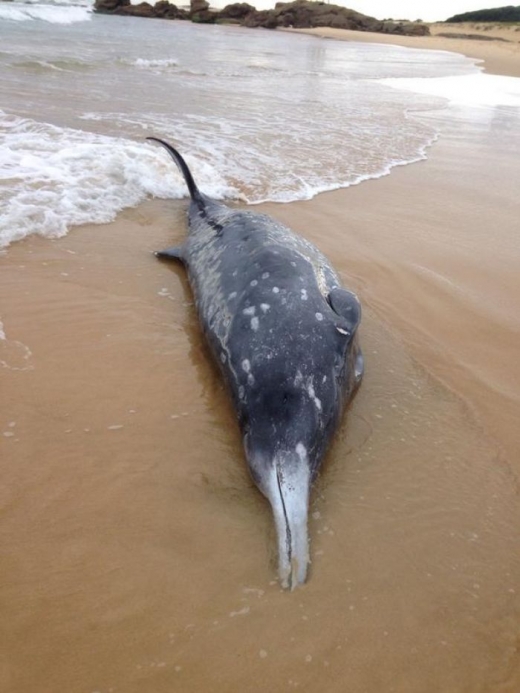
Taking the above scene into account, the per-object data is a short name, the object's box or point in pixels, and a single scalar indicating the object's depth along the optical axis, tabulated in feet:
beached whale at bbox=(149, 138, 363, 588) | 9.22
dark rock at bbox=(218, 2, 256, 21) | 238.48
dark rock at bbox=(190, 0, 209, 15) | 225.76
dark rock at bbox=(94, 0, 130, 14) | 216.78
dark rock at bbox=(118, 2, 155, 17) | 219.41
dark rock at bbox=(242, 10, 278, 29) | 229.19
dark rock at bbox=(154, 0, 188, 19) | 225.76
